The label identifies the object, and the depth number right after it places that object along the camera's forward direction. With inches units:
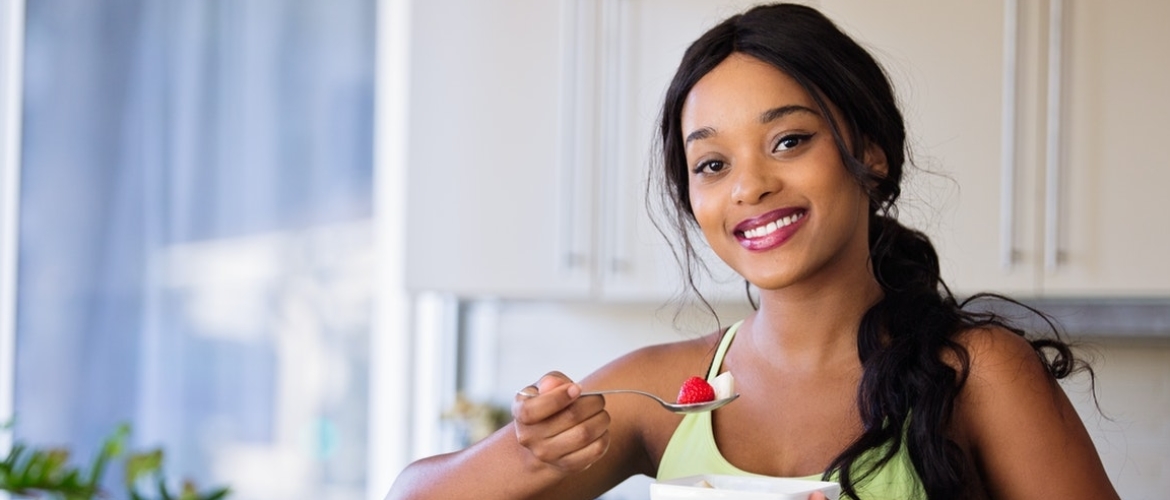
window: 119.0
